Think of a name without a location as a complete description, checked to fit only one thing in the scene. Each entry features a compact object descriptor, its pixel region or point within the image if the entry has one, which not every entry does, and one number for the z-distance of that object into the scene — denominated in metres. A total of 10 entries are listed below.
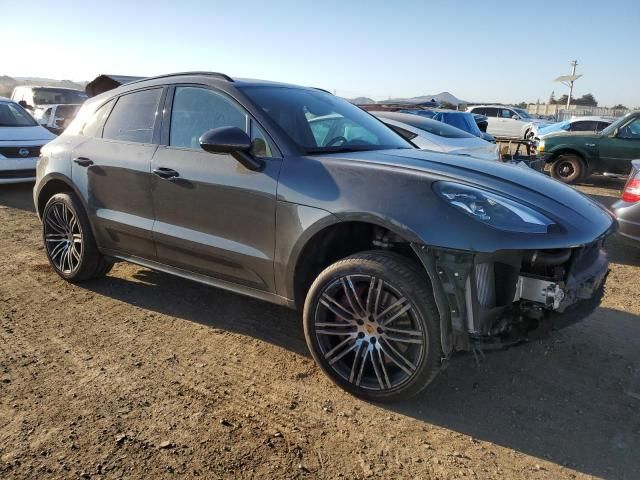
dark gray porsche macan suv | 2.56
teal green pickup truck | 9.88
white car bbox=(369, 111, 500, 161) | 7.20
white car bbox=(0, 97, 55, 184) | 8.86
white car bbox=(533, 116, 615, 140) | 17.42
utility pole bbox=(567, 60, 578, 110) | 40.54
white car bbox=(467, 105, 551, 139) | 23.44
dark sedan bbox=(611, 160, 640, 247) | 5.20
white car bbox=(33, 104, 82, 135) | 13.65
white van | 15.78
